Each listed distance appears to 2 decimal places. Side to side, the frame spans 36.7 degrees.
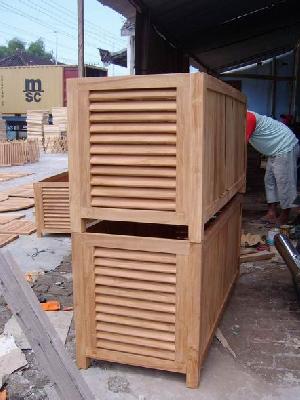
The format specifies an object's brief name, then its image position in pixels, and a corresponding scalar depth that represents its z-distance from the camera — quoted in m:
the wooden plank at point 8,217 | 7.52
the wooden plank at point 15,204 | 8.56
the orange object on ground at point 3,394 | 2.66
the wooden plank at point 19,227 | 6.74
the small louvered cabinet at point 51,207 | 6.30
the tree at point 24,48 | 79.80
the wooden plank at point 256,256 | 5.23
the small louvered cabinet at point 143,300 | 2.66
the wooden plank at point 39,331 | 1.85
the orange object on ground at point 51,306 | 3.91
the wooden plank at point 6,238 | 6.11
